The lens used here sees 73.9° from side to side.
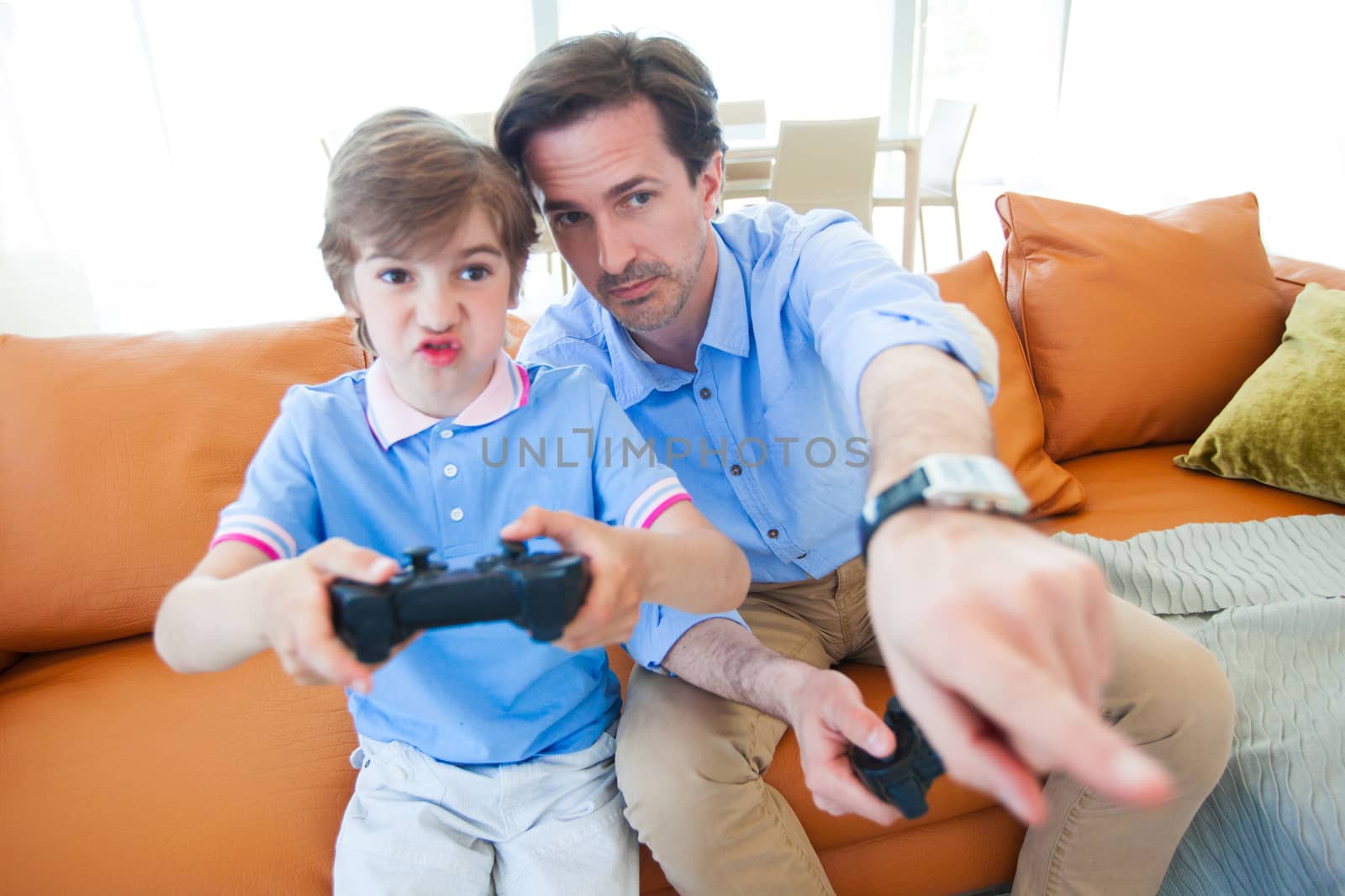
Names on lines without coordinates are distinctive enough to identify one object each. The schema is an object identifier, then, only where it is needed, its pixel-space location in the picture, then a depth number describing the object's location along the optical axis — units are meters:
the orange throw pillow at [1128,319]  1.87
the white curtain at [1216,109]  3.33
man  0.72
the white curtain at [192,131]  3.96
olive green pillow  1.66
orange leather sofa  1.09
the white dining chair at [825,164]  4.10
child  0.93
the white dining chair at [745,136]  4.78
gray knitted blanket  1.13
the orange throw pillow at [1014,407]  1.74
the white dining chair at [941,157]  4.81
